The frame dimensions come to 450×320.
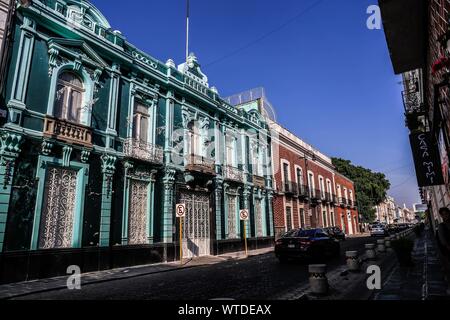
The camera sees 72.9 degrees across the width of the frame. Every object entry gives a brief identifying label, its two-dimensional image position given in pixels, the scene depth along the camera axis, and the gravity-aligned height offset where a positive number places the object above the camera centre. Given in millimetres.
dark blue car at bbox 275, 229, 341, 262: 12031 -657
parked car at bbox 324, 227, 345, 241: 26297 -364
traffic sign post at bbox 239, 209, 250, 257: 16203 +847
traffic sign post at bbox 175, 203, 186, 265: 13058 +923
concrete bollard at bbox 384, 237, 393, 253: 15370 -901
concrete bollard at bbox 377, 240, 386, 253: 14188 -907
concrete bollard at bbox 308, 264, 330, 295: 6145 -1034
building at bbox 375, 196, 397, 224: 89125 +5196
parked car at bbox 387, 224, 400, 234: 47350 -203
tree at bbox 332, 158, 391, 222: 53812 +7487
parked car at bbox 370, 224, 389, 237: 32491 -403
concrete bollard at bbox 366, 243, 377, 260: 11283 -893
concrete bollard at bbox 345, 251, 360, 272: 8992 -977
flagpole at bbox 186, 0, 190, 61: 18055 +12477
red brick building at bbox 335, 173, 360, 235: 41188 +3012
